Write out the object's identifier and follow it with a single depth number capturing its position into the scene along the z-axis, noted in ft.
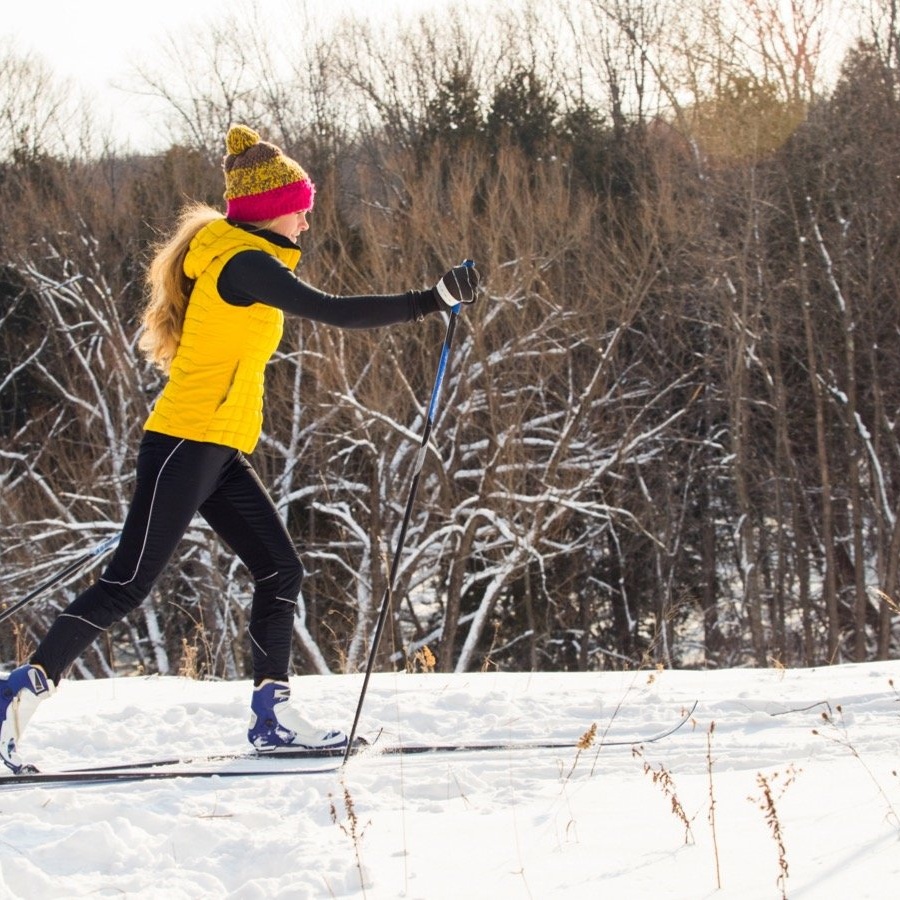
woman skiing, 22.16
